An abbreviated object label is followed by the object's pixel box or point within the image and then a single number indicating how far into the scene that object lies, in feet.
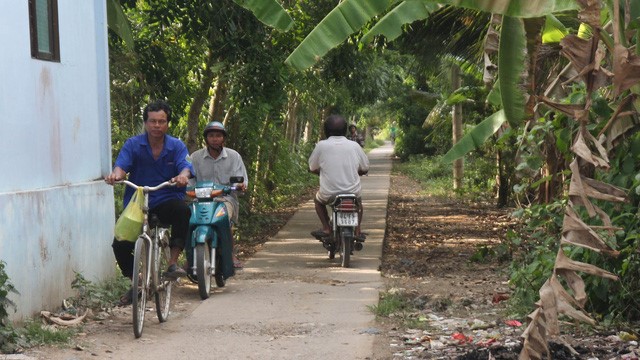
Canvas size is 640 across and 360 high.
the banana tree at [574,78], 17.72
